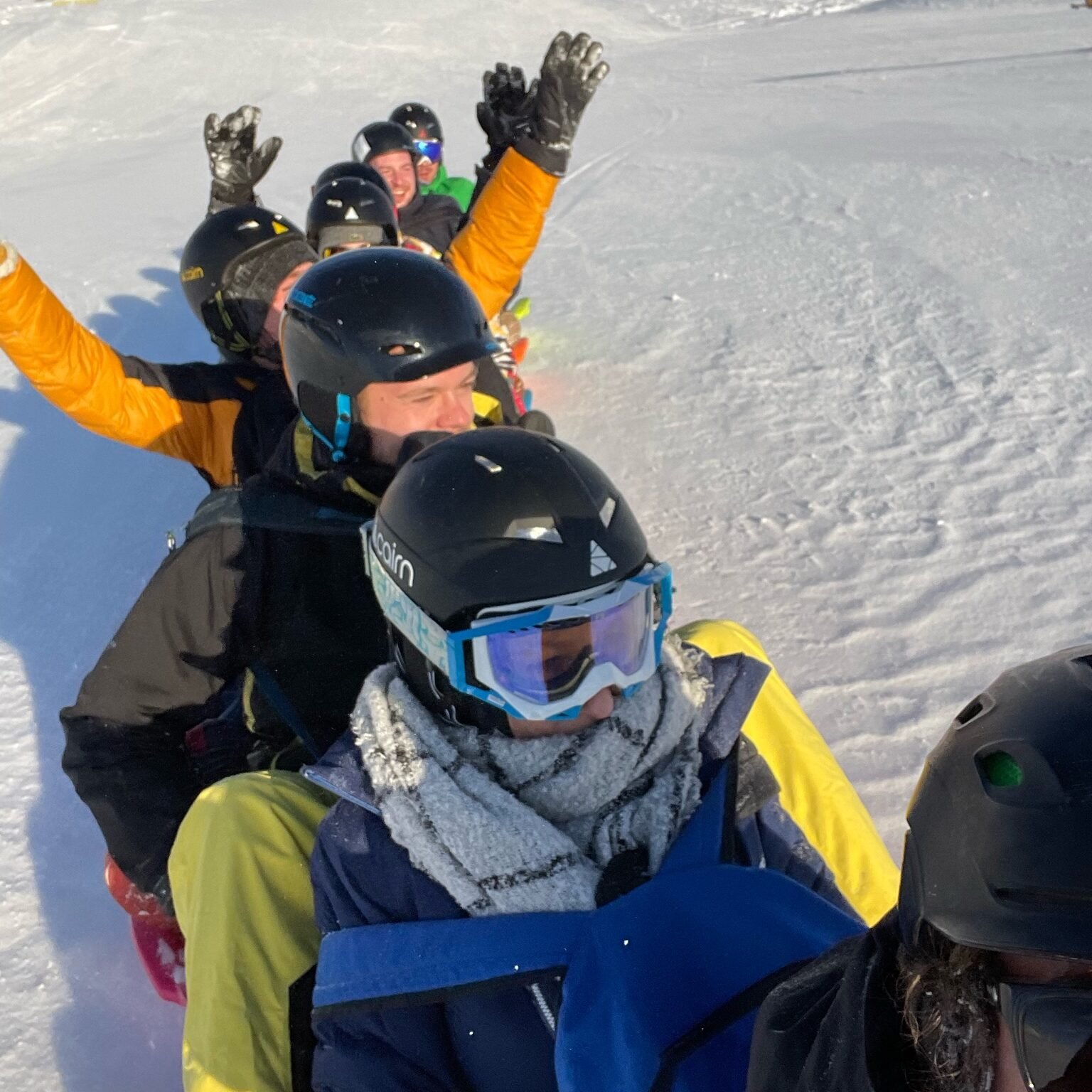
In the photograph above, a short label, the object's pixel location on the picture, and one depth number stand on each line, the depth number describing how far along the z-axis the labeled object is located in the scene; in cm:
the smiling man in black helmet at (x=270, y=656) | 186
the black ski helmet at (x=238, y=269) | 393
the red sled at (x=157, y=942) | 253
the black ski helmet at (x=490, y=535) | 168
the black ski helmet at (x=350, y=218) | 488
